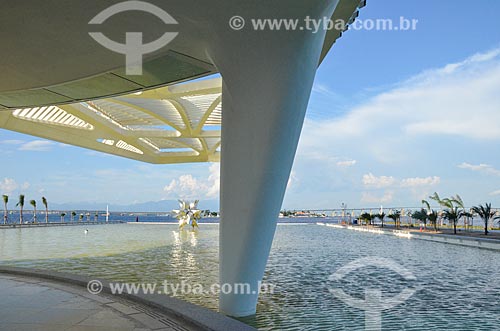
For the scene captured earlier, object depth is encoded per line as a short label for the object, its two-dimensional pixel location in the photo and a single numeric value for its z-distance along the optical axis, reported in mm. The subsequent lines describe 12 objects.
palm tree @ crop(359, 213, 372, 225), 49338
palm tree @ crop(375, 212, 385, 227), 46231
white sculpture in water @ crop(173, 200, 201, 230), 31031
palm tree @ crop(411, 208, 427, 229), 36300
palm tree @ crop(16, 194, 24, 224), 43225
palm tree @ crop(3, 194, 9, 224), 41875
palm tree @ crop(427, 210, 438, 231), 34756
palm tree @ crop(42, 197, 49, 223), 49819
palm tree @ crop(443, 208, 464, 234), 31633
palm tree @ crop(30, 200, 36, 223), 47700
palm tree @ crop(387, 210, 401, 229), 42122
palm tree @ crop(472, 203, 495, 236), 28264
